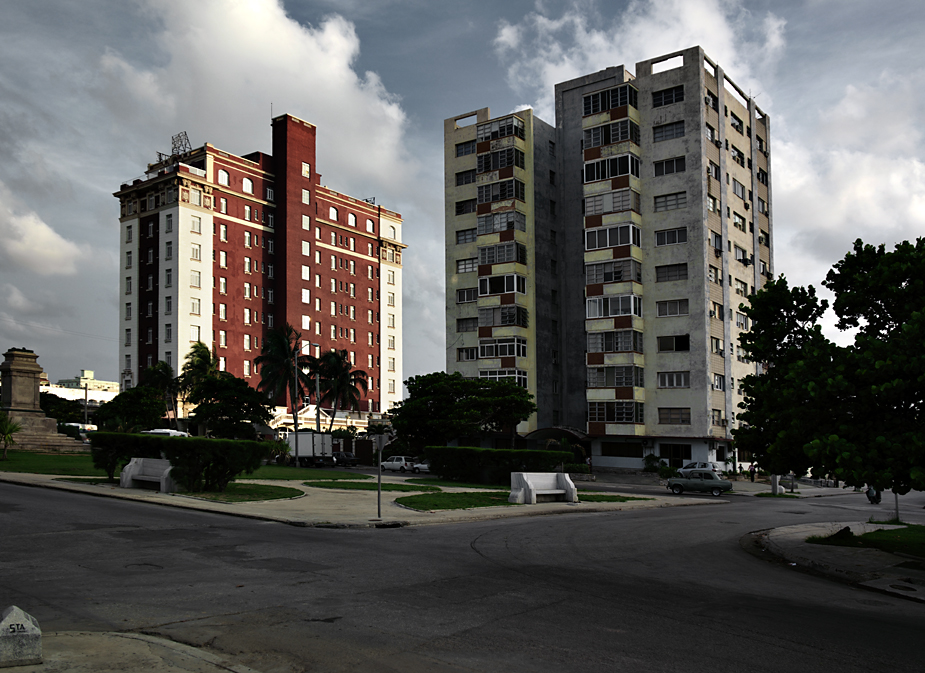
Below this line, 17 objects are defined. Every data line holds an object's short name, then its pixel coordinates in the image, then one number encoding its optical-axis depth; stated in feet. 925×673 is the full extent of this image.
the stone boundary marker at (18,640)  20.97
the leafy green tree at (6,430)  123.44
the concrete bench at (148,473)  85.51
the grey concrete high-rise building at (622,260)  209.36
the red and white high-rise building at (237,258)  286.46
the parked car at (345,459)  221.87
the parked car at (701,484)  143.54
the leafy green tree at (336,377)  262.06
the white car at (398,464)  202.80
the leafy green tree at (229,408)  188.85
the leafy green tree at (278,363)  242.17
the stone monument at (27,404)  153.69
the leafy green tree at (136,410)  211.41
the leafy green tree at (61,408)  304.09
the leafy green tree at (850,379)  41.60
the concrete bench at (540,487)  94.94
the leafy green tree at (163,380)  266.98
